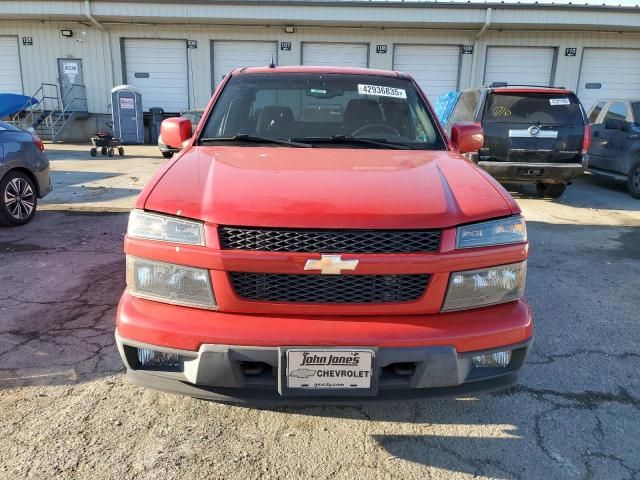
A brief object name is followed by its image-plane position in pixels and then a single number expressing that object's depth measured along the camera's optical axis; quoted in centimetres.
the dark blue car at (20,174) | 613
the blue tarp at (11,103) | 1454
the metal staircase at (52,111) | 1775
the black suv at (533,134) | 778
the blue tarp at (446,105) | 1024
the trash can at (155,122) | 1783
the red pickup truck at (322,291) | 199
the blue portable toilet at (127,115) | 1625
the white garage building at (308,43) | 1586
